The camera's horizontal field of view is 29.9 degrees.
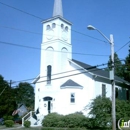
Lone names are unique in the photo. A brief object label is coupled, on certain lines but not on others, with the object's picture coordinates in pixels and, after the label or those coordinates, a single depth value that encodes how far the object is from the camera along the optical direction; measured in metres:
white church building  32.75
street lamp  17.34
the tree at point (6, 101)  41.84
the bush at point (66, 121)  27.61
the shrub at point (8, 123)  33.12
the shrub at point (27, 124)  30.98
